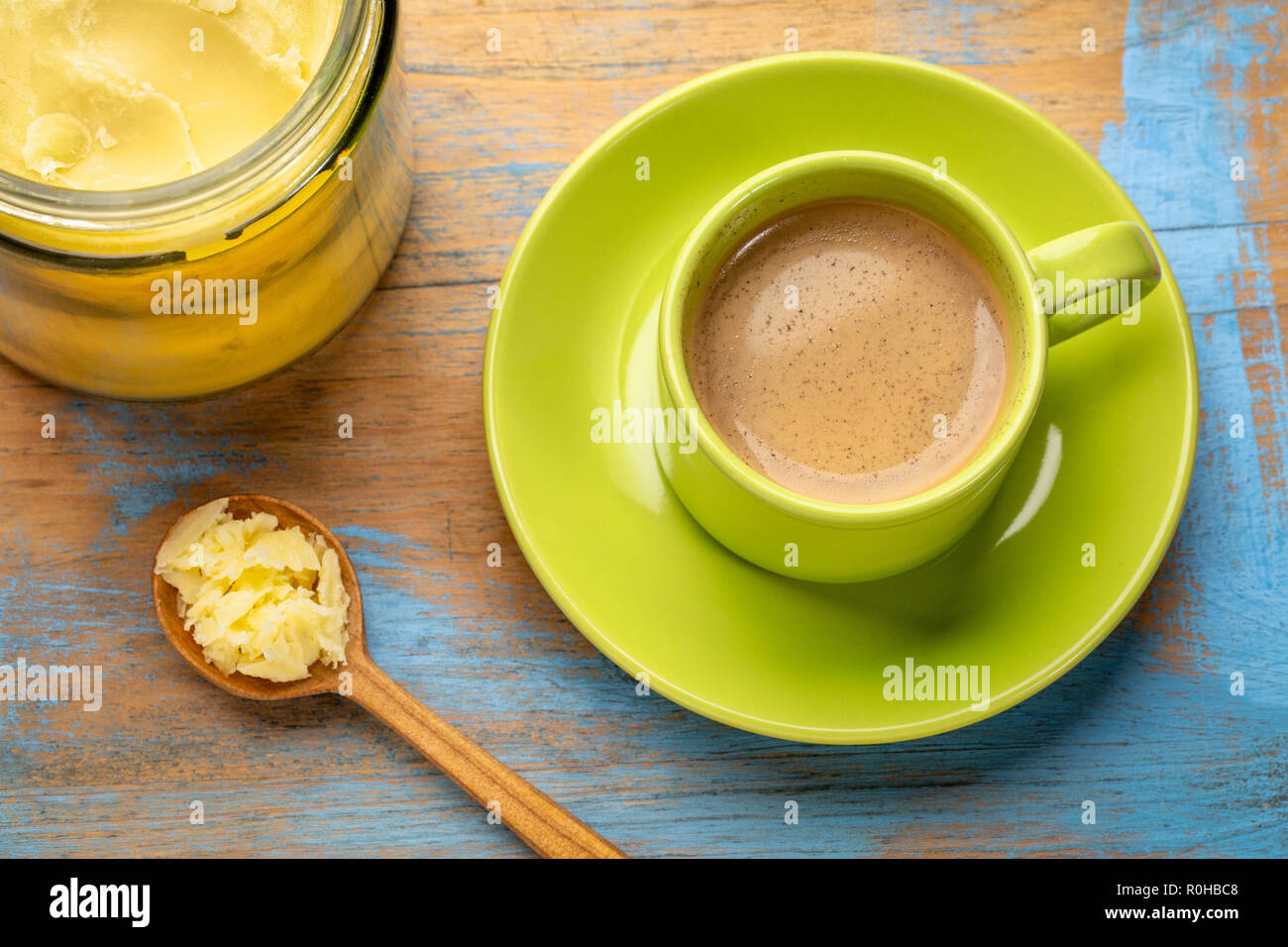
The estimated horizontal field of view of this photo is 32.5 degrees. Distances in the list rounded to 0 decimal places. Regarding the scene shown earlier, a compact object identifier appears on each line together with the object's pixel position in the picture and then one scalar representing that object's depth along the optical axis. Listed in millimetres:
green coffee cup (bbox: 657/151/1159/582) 385
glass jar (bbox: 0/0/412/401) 372
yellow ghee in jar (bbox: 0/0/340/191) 381
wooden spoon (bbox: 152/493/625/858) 428
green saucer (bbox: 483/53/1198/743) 412
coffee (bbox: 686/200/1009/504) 406
